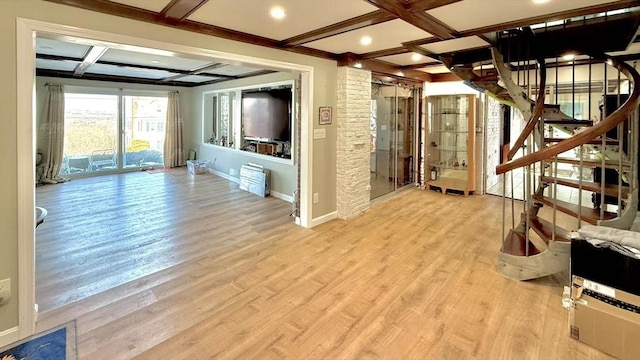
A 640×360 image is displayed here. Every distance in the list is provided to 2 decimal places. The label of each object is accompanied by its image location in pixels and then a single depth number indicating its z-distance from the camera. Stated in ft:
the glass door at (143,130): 28.25
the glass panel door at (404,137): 21.02
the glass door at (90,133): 25.39
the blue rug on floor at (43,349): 6.62
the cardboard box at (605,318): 6.34
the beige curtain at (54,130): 23.84
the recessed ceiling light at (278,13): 8.91
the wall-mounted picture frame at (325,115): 14.74
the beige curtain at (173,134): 29.73
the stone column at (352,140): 15.47
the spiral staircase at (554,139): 8.61
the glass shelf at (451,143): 20.90
